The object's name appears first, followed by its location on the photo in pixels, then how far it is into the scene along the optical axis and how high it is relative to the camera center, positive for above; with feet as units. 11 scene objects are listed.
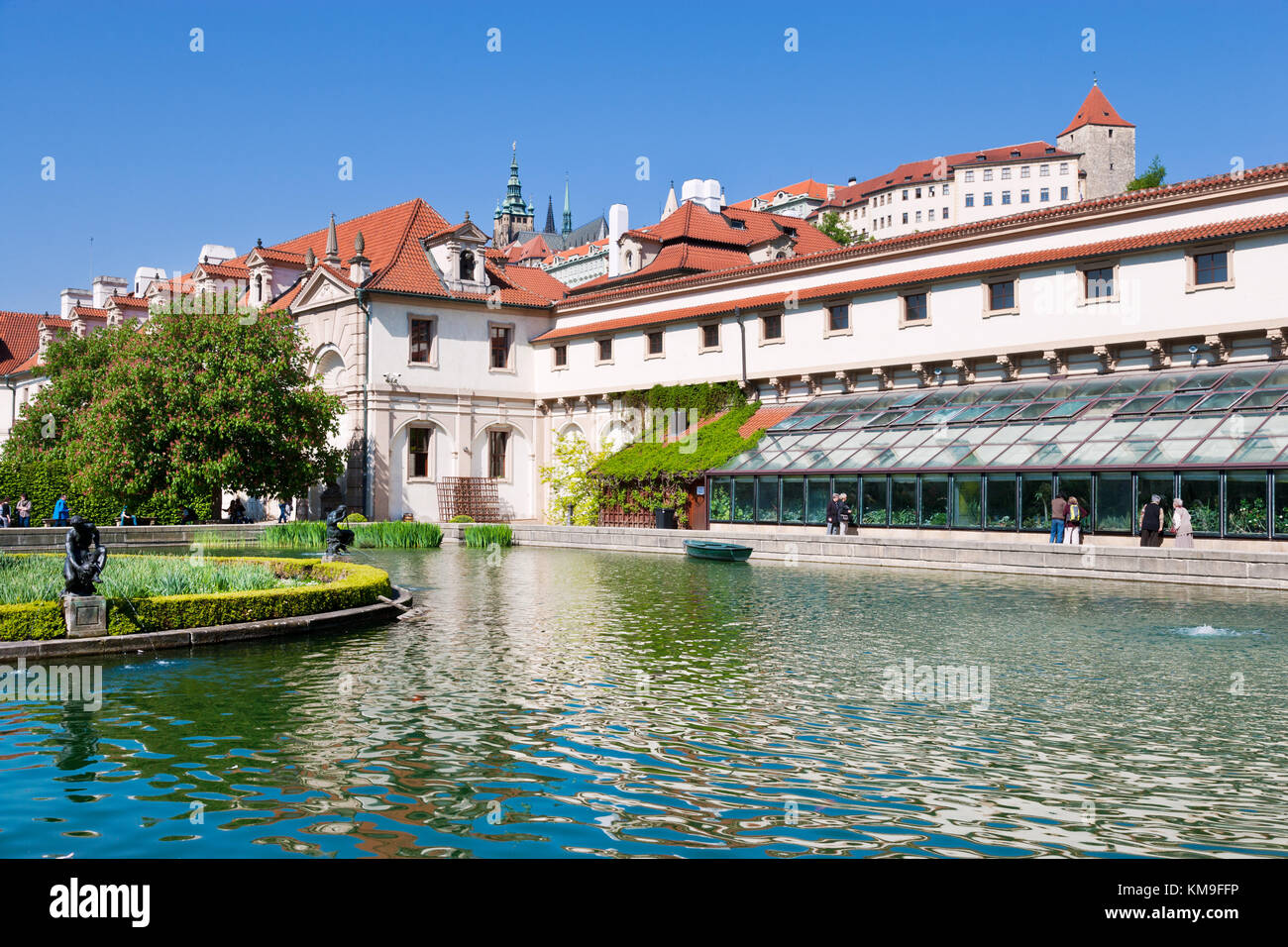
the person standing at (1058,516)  99.09 -2.52
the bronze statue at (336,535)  81.92 -2.51
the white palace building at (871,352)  101.14 +17.77
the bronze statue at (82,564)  46.80 -2.44
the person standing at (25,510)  138.92 -0.23
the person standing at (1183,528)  90.53 -3.50
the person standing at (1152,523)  92.58 -3.10
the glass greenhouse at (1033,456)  92.02 +3.35
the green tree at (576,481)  154.81 +2.44
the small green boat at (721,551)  104.99 -5.50
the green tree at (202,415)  127.03 +11.00
